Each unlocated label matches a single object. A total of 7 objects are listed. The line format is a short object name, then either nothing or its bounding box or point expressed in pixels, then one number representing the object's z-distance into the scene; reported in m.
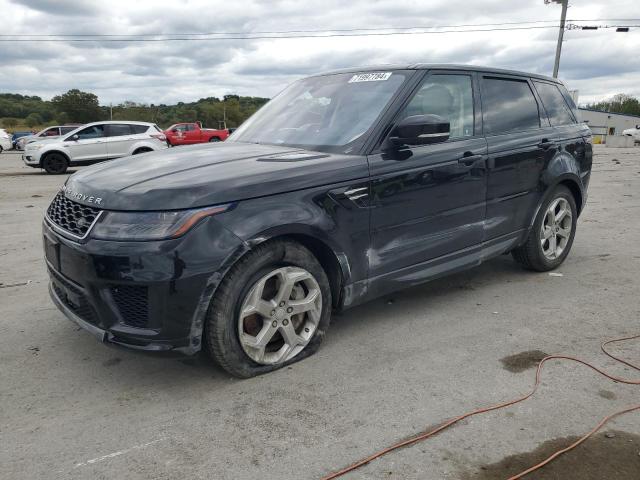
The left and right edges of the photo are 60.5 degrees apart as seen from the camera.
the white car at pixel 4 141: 33.12
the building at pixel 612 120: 82.81
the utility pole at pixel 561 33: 35.72
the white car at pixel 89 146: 17.28
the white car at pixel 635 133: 37.31
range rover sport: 2.77
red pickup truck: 32.28
